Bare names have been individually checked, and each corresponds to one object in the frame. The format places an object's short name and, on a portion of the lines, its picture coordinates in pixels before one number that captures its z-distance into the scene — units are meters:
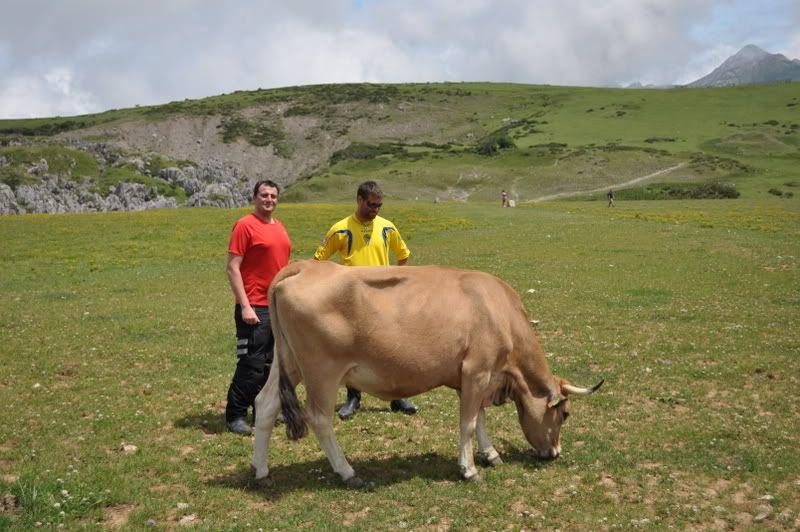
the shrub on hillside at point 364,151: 154.25
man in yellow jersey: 10.61
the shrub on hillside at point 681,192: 85.81
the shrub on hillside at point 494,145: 135.88
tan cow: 8.31
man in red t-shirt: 10.05
